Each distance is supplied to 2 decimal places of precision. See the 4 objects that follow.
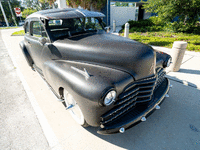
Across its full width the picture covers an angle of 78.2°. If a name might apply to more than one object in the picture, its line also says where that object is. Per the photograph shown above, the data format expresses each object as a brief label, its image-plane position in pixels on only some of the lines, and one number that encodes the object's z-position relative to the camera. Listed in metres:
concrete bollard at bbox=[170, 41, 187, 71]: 3.68
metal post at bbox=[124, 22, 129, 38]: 6.54
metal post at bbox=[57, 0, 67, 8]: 13.75
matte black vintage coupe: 1.65
